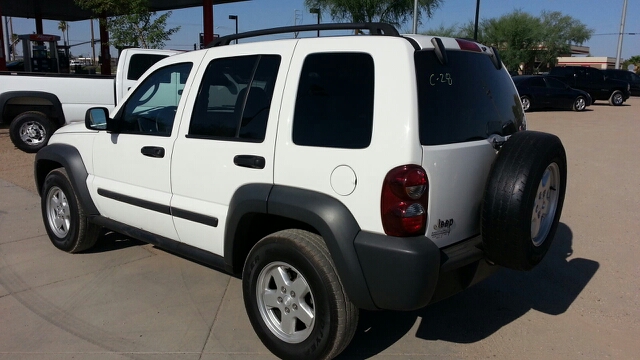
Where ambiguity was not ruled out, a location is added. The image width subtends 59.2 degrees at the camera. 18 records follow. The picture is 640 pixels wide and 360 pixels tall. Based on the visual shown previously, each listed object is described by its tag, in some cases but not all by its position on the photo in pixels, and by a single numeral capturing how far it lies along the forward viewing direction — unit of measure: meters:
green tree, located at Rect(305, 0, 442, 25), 27.58
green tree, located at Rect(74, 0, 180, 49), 15.93
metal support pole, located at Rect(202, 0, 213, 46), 22.11
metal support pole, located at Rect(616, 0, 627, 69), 38.50
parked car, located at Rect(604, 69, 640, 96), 26.43
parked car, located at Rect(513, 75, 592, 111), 21.53
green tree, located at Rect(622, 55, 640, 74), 66.78
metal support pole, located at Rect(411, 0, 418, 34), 22.26
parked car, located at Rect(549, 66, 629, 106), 25.20
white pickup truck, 10.35
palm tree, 62.82
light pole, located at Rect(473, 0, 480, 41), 26.01
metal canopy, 27.52
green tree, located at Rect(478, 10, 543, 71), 44.50
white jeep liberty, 2.95
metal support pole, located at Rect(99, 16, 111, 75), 26.30
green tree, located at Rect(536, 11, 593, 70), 48.09
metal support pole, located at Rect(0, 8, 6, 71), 19.44
